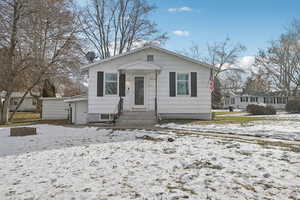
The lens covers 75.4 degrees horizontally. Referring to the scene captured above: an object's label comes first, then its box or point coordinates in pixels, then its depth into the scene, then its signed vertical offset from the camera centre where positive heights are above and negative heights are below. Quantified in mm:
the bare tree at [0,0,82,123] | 13453 +4410
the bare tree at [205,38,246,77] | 33366 +8256
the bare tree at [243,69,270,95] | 33622 +3590
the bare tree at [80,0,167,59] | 22453 +8980
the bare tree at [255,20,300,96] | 28422 +6560
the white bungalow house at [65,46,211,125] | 11648 +941
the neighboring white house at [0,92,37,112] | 33688 -252
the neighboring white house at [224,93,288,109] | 40284 +664
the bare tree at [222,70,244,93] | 36134 +4785
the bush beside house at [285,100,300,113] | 21062 -428
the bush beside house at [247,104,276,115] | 19219 -785
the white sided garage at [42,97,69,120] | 17453 -667
